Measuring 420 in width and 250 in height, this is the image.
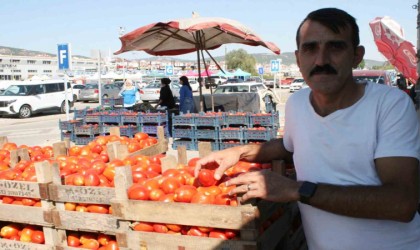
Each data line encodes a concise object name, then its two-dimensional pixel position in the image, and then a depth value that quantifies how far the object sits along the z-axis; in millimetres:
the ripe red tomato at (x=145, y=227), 2643
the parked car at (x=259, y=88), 14505
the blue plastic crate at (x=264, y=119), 8977
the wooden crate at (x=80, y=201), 2990
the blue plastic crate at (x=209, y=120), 9258
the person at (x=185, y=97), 11734
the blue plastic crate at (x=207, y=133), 9281
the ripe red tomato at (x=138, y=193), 2721
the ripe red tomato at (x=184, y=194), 2633
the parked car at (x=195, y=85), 45481
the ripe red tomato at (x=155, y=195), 2744
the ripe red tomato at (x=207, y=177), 2725
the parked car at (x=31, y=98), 20703
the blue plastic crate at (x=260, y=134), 8562
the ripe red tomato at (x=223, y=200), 2505
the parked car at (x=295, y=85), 42300
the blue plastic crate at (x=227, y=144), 8870
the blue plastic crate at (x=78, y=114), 11262
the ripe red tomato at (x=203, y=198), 2521
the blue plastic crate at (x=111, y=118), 10617
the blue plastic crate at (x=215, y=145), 9227
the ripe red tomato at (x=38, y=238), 3354
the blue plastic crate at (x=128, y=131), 10000
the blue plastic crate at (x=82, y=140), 10645
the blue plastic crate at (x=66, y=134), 11008
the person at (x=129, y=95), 13961
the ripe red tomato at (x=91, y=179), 3189
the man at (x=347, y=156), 1572
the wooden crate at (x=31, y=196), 3199
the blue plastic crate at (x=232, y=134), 8875
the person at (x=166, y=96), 12867
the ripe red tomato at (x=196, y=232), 2499
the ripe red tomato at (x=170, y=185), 2834
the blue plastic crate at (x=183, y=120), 9623
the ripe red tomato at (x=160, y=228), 2596
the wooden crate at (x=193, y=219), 2293
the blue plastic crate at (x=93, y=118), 10828
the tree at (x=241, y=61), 92688
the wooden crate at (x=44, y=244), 3246
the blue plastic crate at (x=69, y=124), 10770
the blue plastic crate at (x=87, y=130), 10461
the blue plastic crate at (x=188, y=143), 9695
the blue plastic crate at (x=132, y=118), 10359
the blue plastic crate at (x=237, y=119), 9188
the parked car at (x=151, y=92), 30922
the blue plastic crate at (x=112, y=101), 14052
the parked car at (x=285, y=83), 52056
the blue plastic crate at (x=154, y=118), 10214
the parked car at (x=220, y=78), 47400
